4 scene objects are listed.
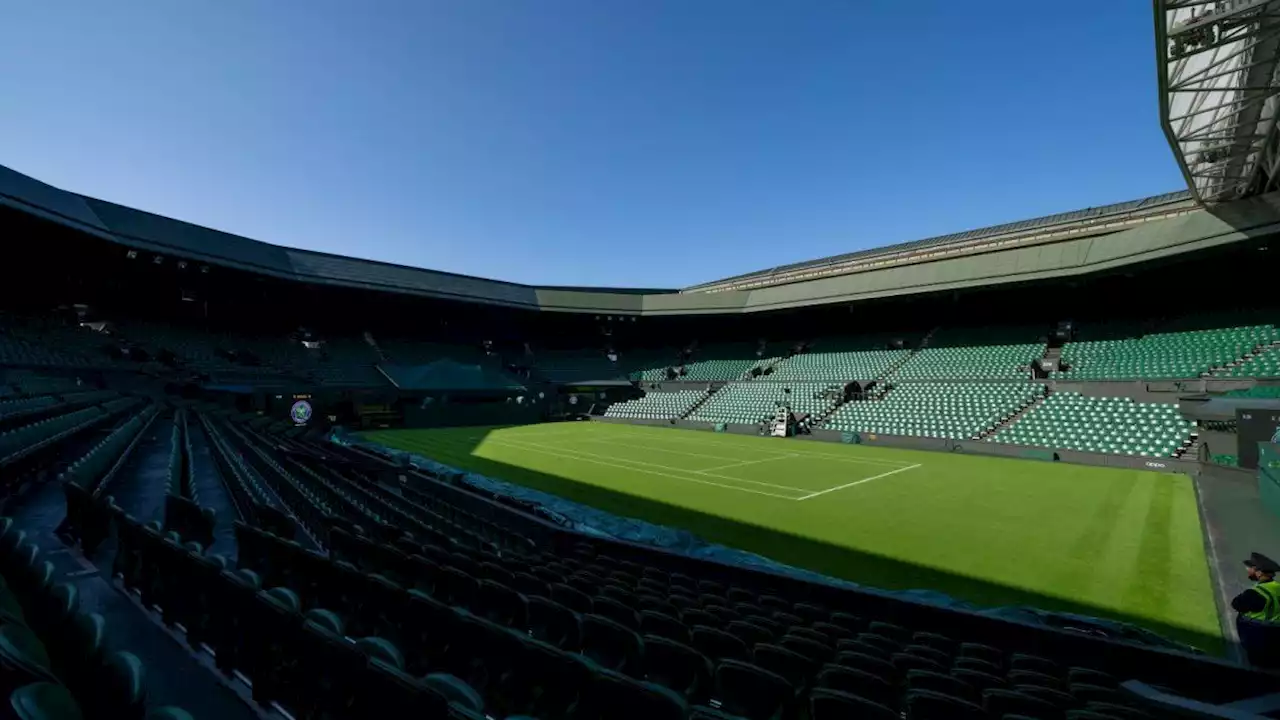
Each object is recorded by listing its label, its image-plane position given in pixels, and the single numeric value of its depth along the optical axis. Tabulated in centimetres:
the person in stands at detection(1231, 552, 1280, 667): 576
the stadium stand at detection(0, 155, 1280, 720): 280
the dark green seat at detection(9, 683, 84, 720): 142
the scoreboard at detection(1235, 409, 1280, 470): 1517
